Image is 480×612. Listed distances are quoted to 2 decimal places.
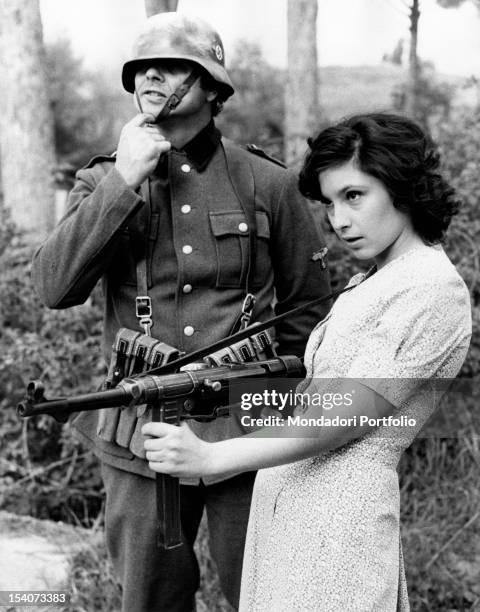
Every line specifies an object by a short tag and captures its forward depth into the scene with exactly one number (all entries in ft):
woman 5.88
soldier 8.25
